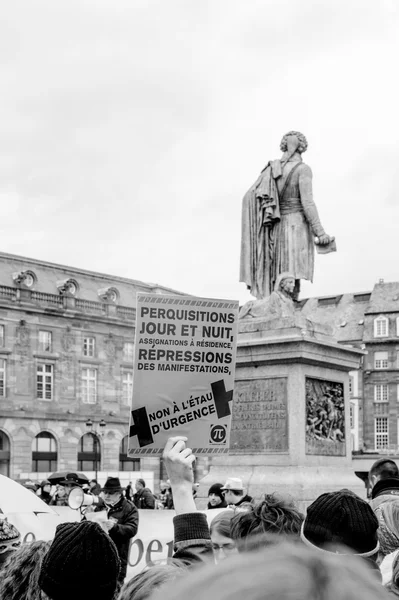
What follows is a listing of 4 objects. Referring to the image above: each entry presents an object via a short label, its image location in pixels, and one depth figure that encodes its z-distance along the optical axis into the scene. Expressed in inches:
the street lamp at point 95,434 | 2241.3
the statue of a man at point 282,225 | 482.0
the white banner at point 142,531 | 331.0
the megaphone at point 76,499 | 417.1
